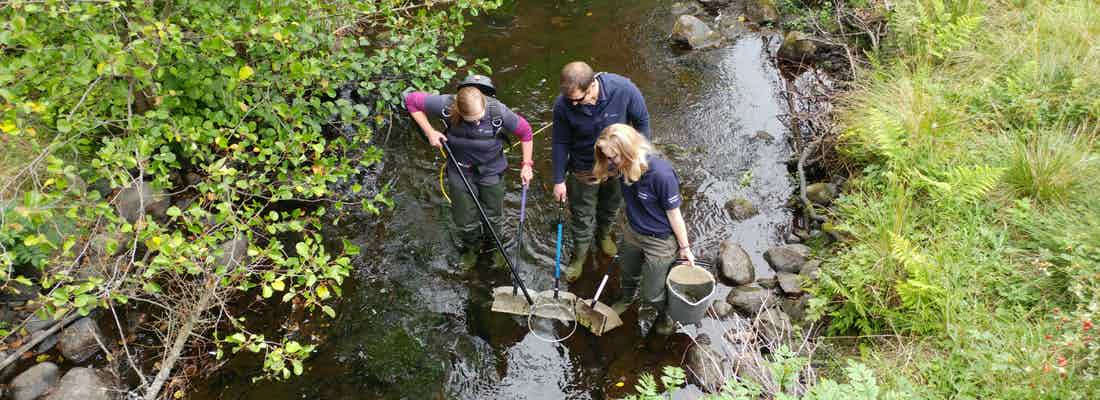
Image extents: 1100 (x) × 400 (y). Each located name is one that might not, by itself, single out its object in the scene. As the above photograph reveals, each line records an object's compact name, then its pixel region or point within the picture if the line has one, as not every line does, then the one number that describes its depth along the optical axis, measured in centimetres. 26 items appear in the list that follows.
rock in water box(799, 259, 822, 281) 539
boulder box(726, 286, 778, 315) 541
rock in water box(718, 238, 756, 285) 573
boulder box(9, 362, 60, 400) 462
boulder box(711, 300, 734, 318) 545
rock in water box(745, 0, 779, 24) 1043
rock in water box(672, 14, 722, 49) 977
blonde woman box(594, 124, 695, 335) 420
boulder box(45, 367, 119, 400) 457
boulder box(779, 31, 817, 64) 913
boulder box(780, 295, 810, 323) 514
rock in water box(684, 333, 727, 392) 460
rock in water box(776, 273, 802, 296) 541
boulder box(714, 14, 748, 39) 1019
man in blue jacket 467
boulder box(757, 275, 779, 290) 563
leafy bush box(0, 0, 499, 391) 364
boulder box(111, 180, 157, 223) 558
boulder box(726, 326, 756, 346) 407
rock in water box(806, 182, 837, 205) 632
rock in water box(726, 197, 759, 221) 648
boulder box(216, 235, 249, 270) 558
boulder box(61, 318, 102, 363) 499
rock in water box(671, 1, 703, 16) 1086
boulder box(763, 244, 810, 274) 577
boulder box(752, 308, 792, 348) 471
